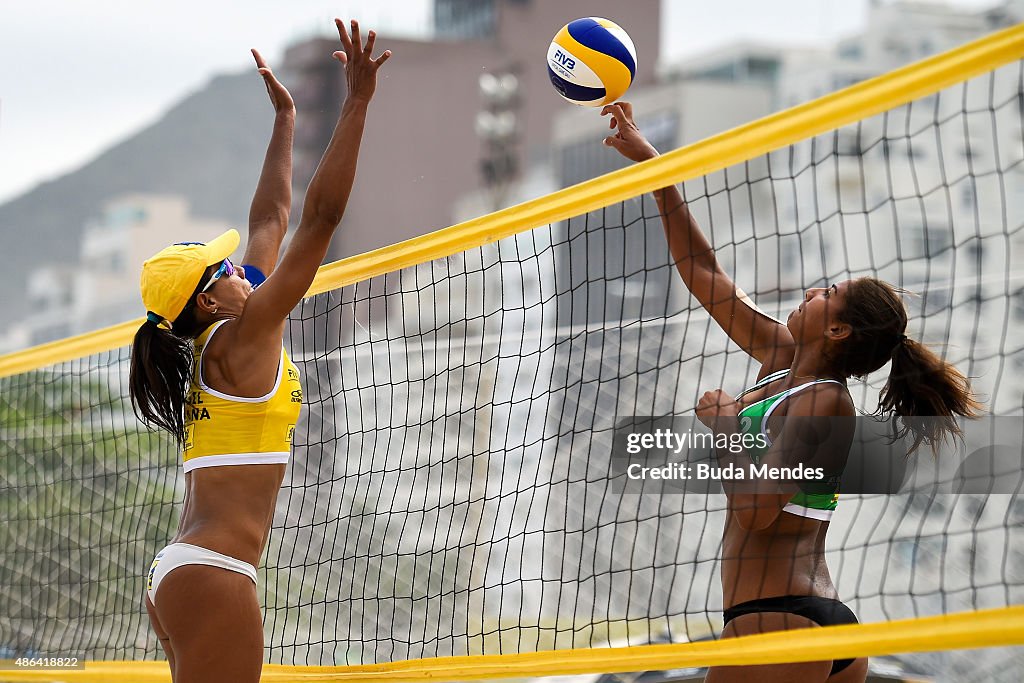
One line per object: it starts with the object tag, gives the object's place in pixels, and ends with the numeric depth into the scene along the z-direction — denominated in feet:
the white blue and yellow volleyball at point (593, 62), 25.05
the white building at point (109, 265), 595.47
